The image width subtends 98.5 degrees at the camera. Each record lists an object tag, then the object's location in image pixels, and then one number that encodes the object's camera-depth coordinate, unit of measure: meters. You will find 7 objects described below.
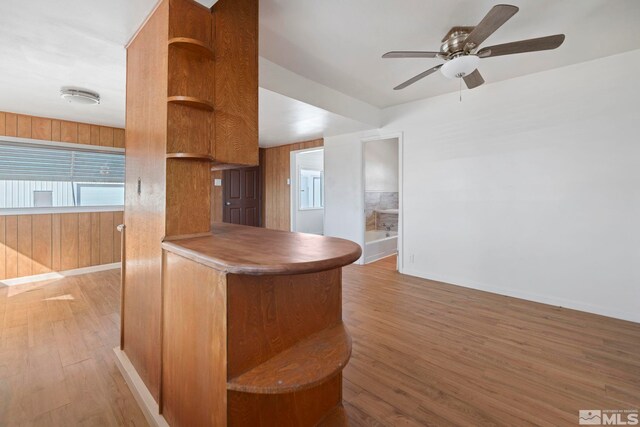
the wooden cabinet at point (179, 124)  1.47
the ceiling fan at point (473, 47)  1.65
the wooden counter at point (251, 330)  1.02
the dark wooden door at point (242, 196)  5.99
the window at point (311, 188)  7.57
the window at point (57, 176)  3.67
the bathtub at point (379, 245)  4.89
